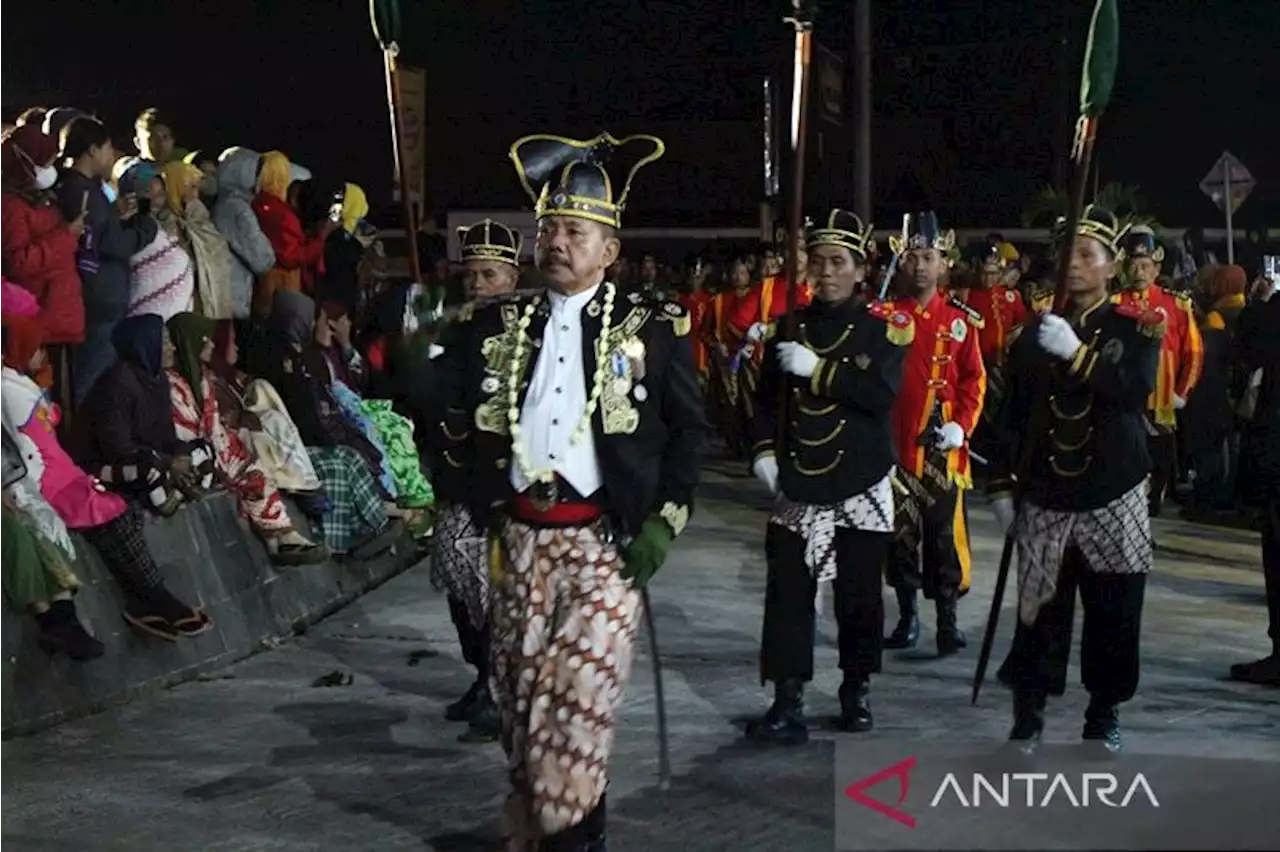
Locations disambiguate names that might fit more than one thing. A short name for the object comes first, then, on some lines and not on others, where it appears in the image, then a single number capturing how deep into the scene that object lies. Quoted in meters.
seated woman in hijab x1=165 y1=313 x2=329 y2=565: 9.08
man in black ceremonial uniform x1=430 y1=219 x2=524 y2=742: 7.60
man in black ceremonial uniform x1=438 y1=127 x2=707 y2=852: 5.25
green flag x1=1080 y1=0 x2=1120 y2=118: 6.55
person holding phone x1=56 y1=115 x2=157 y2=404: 8.88
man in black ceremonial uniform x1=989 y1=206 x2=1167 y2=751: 6.64
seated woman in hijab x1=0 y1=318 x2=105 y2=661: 7.41
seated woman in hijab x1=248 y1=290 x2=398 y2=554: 10.43
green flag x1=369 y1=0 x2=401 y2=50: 6.32
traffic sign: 17.67
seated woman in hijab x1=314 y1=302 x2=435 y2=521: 11.14
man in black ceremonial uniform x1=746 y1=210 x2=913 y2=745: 7.45
